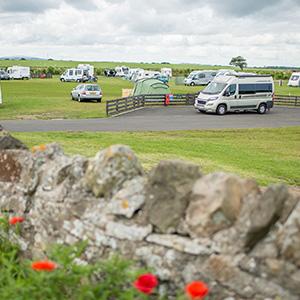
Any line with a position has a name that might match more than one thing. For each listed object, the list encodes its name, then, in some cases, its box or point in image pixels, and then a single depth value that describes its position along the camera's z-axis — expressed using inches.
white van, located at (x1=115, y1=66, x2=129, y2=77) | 3983.8
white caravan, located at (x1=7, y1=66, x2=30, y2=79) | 3169.3
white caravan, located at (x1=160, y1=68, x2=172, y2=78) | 4020.7
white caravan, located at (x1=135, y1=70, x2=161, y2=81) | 3167.8
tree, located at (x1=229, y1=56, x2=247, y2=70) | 6614.2
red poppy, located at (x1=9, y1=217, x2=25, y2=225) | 181.5
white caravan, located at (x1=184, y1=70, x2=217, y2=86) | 2864.2
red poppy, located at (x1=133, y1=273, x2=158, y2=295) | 128.6
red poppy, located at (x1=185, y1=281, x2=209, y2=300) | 124.0
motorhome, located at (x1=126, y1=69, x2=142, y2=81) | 3376.0
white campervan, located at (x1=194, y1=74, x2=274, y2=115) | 1347.2
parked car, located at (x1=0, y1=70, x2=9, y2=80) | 3088.1
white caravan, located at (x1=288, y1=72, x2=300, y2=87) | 2955.2
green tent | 1771.7
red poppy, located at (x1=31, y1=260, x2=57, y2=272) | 136.8
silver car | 1637.6
